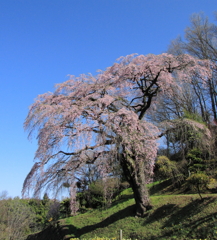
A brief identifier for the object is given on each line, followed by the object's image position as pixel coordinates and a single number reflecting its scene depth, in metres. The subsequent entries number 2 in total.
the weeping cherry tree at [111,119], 8.27
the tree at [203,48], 19.08
